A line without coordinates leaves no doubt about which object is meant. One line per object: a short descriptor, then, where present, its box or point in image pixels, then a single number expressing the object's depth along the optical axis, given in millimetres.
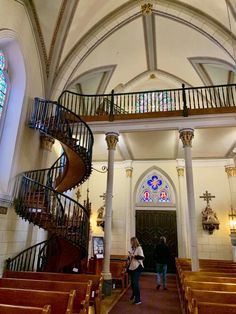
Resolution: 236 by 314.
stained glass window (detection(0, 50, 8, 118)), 6228
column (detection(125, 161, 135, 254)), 10345
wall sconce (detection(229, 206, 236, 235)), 9475
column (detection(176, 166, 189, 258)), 9867
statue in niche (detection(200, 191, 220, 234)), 9718
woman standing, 5059
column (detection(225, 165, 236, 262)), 10078
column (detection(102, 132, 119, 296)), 6178
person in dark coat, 6703
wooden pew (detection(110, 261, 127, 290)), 6845
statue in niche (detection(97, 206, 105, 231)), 10411
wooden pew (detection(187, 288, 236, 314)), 2750
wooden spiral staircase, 5348
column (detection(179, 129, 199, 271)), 6215
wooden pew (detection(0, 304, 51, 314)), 1986
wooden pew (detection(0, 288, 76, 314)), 2547
